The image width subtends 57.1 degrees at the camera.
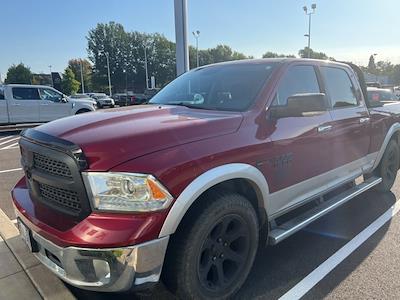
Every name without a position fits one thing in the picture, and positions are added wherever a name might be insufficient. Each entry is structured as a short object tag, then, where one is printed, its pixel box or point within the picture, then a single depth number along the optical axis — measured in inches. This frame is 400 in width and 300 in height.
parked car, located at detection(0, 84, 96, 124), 590.9
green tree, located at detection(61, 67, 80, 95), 2792.8
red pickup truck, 85.4
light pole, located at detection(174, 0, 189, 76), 397.7
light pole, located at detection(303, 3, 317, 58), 1636.3
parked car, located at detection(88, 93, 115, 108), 1423.2
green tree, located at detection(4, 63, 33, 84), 3031.5
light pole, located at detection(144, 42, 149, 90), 3428.6
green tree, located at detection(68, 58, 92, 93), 3723.7
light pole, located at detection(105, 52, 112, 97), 3257.9
